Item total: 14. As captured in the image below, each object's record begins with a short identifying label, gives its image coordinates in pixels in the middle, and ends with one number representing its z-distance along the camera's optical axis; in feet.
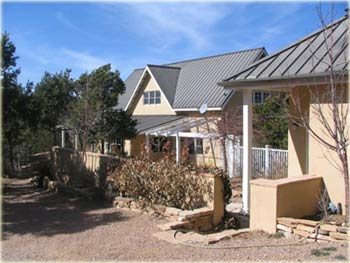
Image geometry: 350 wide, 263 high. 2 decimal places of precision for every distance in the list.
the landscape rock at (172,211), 28.60
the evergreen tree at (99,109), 58.80
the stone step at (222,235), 21.92
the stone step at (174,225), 24.94
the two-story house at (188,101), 71.46
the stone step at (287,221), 22.81
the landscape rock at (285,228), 22.93
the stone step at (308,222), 22.14
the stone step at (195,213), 26.40
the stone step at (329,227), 21.23
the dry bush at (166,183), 29.32
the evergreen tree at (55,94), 63.52
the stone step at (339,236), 20.67
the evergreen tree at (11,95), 37.09
